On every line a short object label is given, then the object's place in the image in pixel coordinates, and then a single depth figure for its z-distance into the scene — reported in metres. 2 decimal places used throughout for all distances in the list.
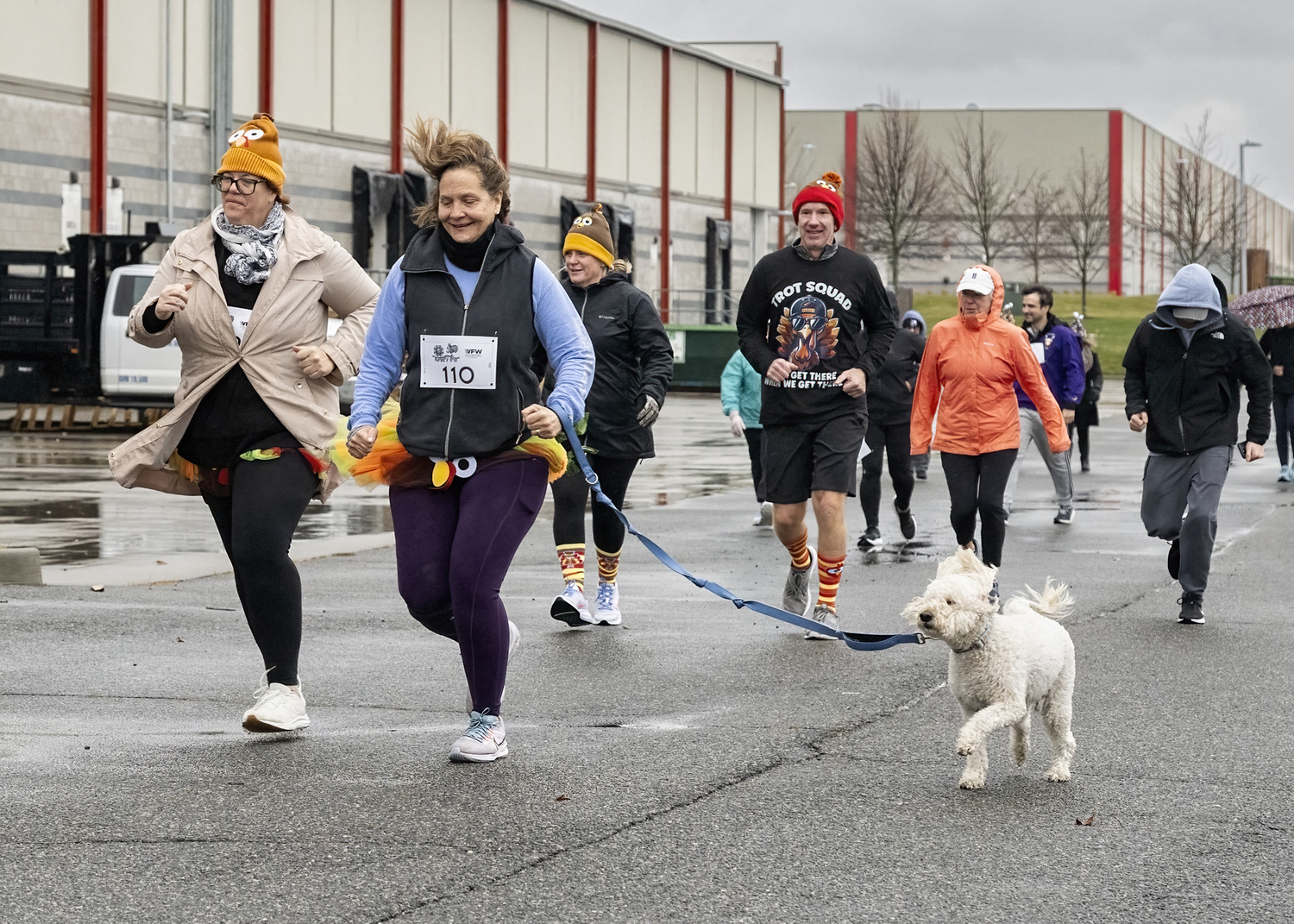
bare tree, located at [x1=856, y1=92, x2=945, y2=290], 65.44
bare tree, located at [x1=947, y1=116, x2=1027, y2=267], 71.50
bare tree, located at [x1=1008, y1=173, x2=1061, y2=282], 77.12
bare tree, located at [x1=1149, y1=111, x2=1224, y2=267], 66.93
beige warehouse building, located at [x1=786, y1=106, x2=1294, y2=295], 84.56
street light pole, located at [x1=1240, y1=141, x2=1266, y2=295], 64.81
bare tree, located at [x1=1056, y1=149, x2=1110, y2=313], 73.62
